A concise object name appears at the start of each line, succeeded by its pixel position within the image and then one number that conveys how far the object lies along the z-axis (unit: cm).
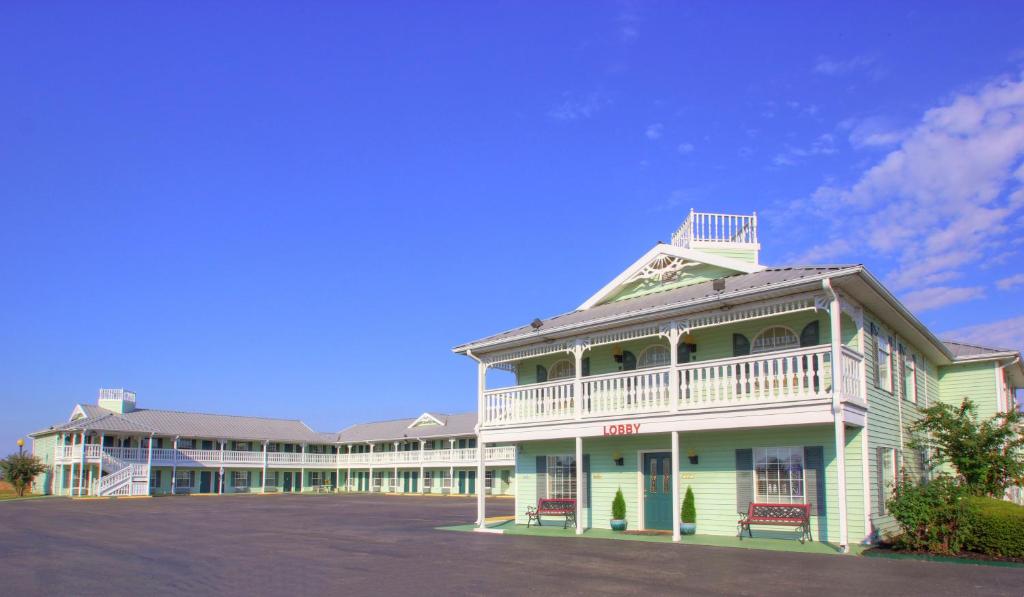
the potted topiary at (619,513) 2020
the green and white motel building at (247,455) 4847
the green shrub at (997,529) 1434
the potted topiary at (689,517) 1869
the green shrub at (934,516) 1500
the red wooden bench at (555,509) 2167
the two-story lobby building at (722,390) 1664
